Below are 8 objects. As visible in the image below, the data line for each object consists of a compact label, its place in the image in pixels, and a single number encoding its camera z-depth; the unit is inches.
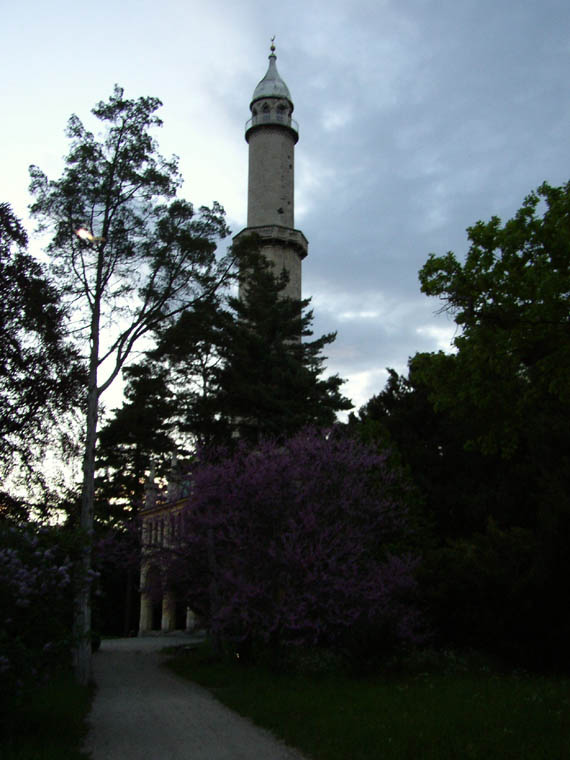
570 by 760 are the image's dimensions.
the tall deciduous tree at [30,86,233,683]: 794.8
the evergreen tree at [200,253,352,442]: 1205.7
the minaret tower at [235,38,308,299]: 1836.9
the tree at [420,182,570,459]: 650.8
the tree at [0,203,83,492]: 629.9
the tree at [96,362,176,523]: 1146.7
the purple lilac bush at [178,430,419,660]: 644.1
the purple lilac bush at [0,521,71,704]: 333.1
